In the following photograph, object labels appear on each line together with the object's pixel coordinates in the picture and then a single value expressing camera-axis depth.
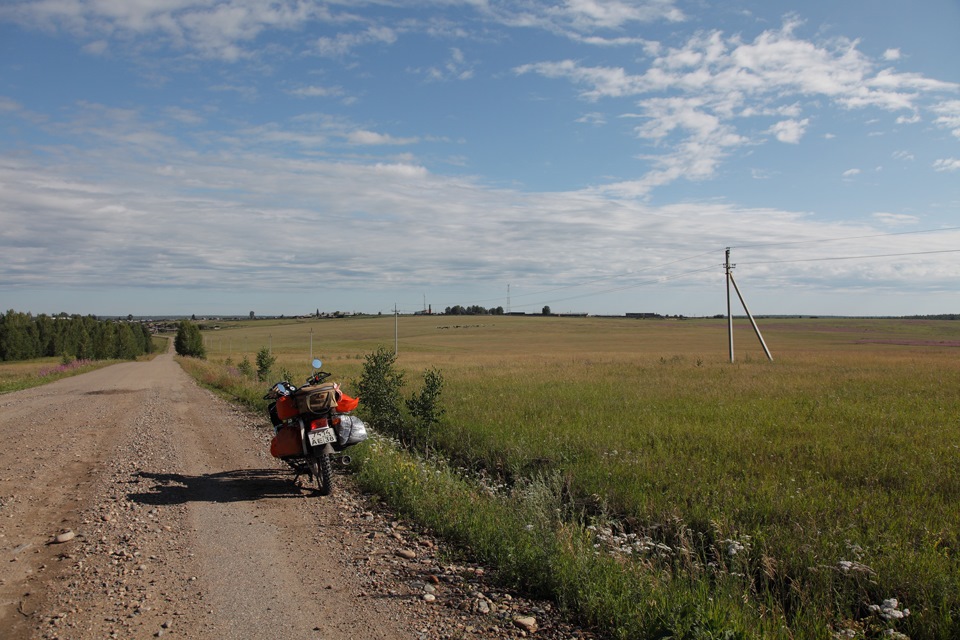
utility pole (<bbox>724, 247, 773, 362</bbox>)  34.91
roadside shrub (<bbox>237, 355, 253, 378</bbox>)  29.95
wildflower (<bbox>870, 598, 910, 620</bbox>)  3.67
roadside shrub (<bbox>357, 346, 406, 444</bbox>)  12.73
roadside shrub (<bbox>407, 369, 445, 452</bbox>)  11.70
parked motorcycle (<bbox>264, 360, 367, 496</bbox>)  7.04
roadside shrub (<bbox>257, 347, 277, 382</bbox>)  26.79
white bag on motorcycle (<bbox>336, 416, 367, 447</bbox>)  7.25
